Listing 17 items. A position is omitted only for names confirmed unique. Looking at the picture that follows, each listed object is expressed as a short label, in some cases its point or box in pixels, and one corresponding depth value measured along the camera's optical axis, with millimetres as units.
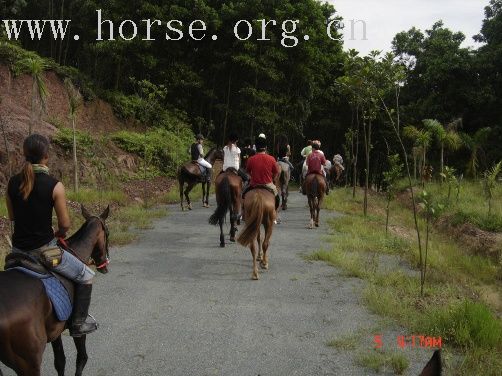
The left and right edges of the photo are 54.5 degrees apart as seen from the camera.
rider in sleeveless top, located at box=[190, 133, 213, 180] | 15742
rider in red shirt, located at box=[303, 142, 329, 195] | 13469
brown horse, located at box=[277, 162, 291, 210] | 15844
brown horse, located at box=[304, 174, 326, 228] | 13297
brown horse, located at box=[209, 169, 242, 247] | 10441
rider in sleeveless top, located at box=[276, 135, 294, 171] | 16036
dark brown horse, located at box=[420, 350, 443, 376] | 1638
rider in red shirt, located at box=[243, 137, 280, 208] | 8828
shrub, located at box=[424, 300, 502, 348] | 5422
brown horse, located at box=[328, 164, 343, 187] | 24641
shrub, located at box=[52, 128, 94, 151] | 18594
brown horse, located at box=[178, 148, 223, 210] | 15646
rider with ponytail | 4031
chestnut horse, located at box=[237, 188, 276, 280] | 8203
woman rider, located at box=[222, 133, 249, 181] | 11516
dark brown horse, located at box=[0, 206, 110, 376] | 3576
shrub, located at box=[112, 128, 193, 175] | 22297
